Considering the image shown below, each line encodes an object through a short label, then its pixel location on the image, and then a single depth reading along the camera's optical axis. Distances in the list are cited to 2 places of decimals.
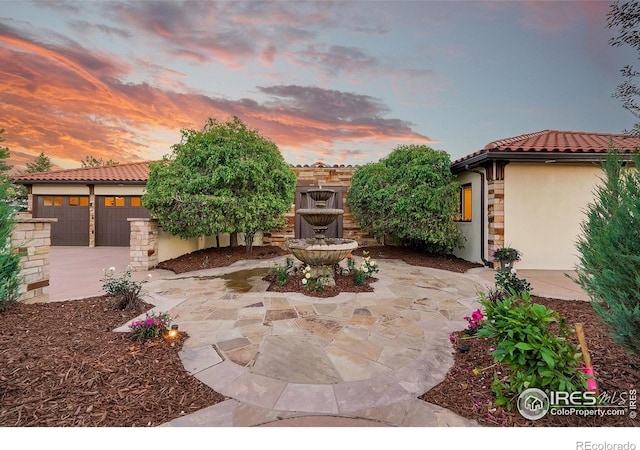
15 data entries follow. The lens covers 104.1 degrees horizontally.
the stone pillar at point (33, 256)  3.70
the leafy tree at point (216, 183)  6.89
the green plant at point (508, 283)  3.78
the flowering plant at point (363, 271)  5.03
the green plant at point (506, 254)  6.06
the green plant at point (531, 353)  1.64
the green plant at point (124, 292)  3.69
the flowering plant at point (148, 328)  2.72
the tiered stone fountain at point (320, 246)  4.75
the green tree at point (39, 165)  19.84
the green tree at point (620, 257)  1.79
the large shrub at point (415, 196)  7.62
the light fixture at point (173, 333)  2.80
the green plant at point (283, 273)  5.06
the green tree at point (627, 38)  3.28
